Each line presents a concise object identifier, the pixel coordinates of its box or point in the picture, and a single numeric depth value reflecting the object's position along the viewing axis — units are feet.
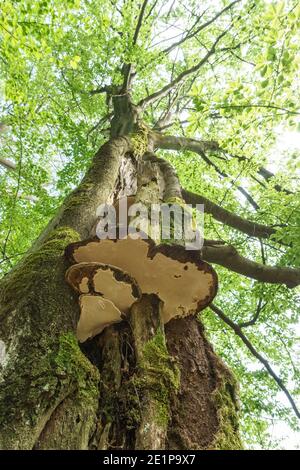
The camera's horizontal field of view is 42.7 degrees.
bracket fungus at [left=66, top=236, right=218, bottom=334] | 8.70
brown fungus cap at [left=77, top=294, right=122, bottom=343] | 9.05
